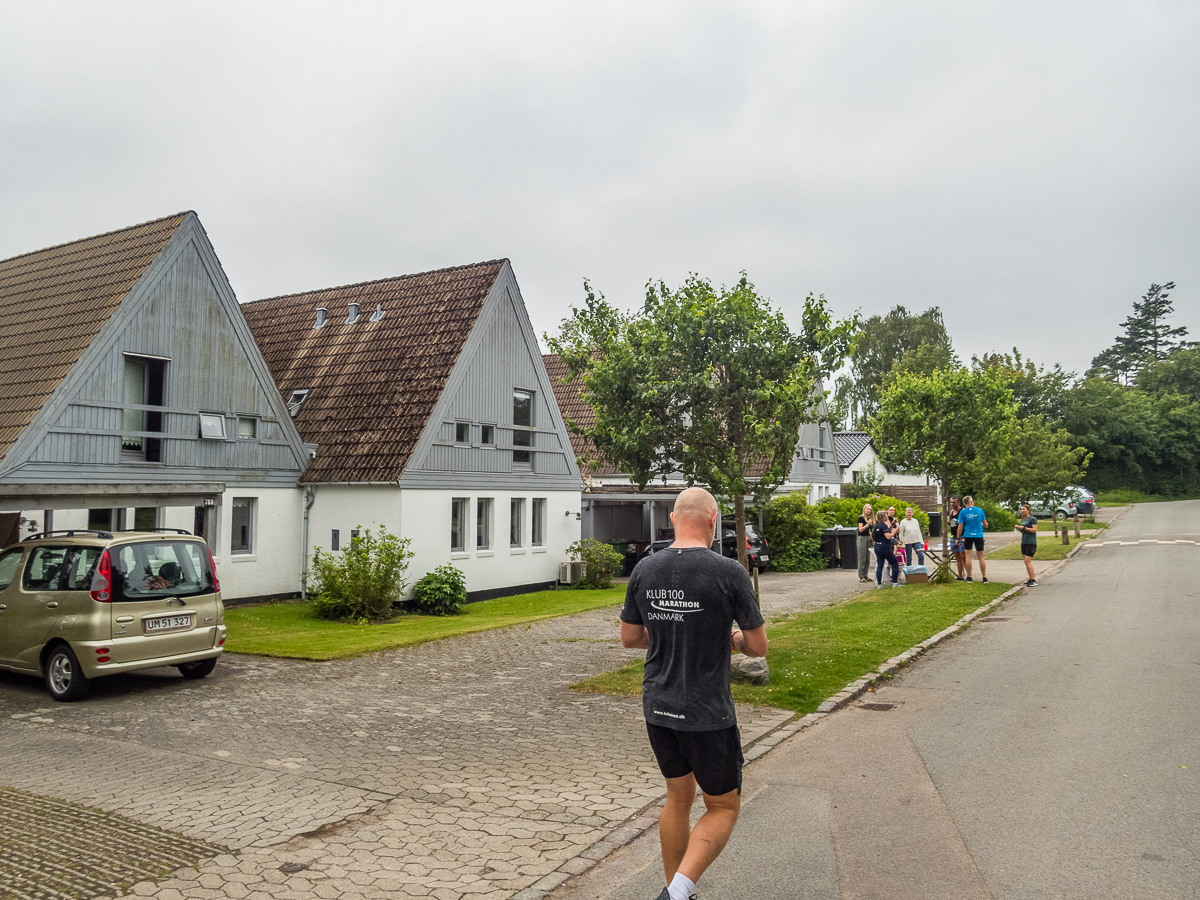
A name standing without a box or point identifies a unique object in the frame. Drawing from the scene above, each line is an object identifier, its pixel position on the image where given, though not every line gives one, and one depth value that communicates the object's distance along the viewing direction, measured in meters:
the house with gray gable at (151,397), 15.56
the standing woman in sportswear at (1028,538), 21.12
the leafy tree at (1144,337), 96.12
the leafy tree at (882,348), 68.25
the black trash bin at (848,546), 30.09
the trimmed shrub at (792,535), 28.94
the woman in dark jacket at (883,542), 21.75
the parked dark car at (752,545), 26.71
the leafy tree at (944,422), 20.36
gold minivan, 9.76
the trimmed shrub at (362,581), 17.38
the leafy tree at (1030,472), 32.16
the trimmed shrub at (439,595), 19.20
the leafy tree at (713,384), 11.49
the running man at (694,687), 4.06
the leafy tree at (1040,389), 64.69
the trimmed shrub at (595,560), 24.76
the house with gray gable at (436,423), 20.14
